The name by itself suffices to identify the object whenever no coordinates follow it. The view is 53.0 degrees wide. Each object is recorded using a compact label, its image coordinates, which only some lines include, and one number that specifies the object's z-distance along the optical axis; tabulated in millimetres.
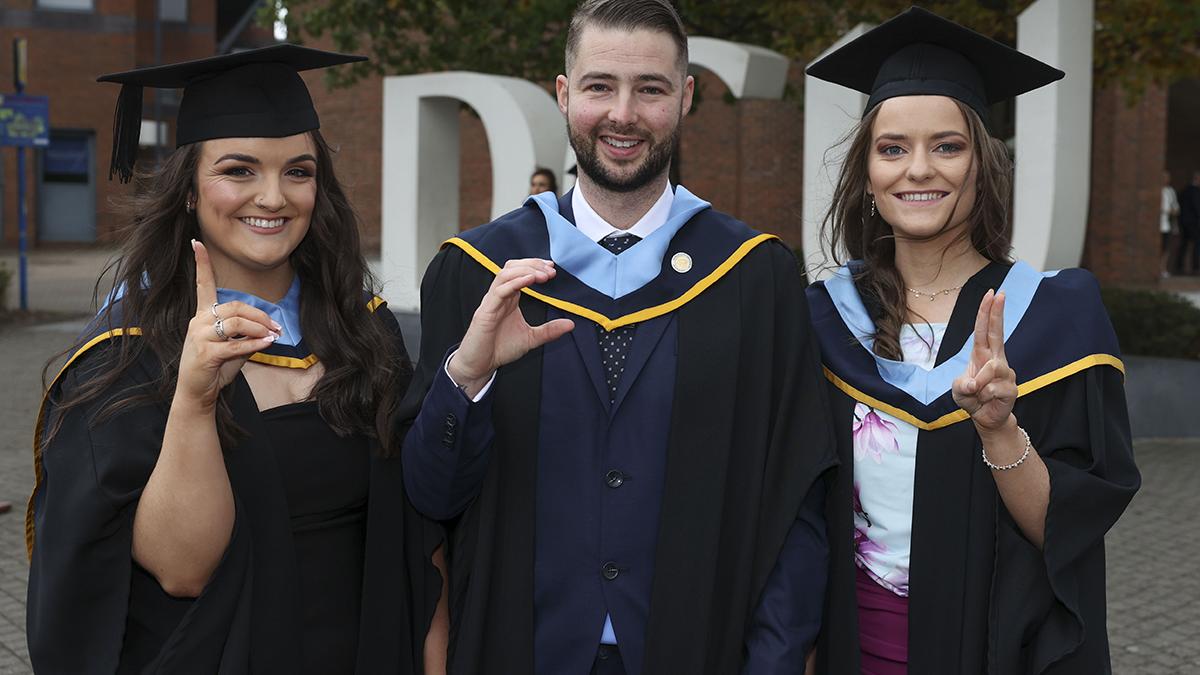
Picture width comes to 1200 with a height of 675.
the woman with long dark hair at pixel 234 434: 2270
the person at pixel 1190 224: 21047
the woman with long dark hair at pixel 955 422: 2463
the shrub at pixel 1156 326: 9188
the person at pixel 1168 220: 19094
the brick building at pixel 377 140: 18859
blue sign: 15188
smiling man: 2459
